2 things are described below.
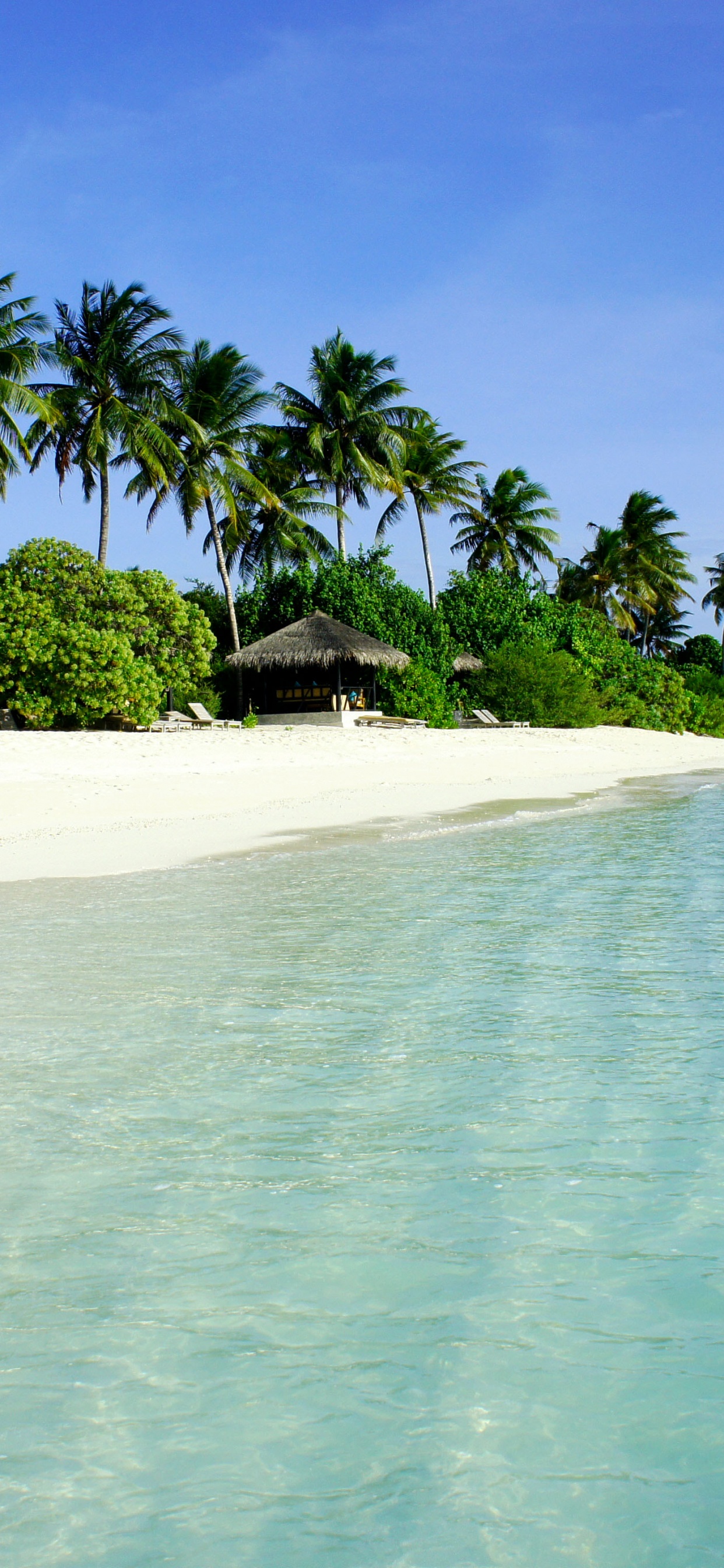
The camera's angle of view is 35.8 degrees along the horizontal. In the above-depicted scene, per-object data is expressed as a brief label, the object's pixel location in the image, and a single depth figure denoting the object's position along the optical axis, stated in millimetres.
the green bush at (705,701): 39188
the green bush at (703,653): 58562
